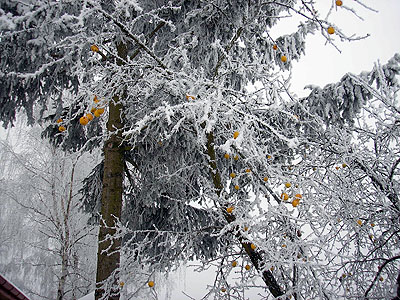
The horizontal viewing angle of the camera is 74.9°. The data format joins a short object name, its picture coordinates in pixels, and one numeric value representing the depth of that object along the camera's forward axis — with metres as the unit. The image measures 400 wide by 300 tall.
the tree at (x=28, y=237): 10.12
